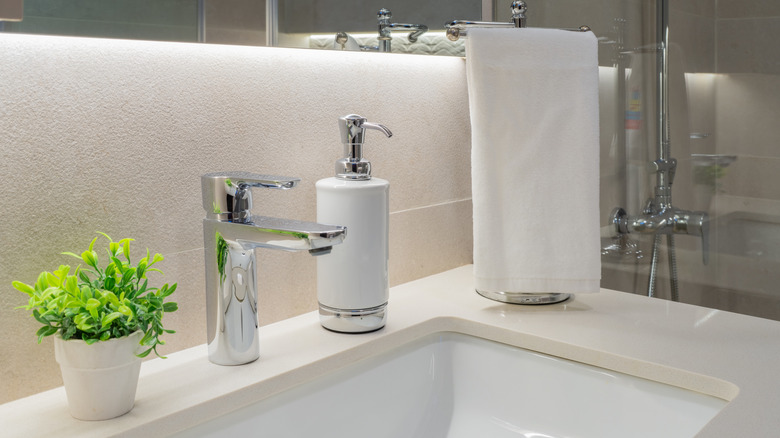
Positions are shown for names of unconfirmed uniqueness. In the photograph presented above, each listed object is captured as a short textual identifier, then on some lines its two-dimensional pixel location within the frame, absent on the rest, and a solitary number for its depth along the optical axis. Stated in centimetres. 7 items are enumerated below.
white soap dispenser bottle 82
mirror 65
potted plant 59
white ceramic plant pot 59
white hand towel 94
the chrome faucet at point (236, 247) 68
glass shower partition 100
